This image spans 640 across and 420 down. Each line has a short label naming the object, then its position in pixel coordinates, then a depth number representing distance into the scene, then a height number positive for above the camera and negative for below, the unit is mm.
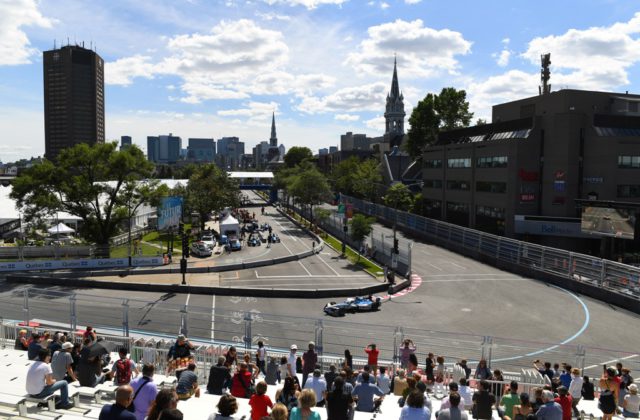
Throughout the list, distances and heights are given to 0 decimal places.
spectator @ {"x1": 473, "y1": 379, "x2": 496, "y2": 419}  10047 -4414
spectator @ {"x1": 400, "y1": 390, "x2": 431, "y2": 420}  7984 -3632
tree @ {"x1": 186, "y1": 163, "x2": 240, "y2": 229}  68875 -2024
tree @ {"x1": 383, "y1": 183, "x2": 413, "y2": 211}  77250 -1932
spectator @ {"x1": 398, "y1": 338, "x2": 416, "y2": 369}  16266 -5456
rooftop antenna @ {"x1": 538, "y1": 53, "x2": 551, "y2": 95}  72000 +17151
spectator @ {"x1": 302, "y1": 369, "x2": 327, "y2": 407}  10539 -4298
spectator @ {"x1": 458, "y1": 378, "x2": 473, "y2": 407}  11586 -4875
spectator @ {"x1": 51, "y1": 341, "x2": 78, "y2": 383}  11469 -4390
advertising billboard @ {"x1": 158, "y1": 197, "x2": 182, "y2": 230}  49528 -3375
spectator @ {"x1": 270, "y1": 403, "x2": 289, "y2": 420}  6480 -3020
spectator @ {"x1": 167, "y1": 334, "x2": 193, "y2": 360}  13461 -4627
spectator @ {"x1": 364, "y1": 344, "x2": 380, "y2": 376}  15188 -5268
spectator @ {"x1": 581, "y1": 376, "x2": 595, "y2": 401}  13625 -5551
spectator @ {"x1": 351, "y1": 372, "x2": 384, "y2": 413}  10633 -4567
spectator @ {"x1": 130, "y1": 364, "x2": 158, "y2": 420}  8523 -3736
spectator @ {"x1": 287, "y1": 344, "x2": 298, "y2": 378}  13954 -5072
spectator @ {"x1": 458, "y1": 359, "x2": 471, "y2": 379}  13828 -5063
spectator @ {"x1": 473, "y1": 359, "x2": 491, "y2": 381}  13773 -5155
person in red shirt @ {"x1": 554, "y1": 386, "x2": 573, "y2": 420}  10070 -4356
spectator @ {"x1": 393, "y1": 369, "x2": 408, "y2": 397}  12508 -5094
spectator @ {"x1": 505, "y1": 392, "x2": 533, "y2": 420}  9297 -4167
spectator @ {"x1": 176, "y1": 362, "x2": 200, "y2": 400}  9922 -4159
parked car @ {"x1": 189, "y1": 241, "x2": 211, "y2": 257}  49750 -7018
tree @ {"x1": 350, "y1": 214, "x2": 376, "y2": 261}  51062 -4505
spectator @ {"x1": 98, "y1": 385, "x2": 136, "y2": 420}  6910 -3239
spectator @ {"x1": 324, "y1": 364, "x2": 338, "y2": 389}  11977 -4668
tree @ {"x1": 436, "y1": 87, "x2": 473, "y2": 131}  87062 +13734
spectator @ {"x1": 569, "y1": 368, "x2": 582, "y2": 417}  13078 -5224
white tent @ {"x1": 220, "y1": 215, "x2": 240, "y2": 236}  59125 -5576
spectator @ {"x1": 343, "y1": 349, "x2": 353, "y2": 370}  13807 -4932
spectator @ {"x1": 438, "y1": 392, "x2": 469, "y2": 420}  8164 -3758
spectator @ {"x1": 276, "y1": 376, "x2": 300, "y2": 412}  9430 -4057
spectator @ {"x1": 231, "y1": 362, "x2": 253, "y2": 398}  10805 -4435
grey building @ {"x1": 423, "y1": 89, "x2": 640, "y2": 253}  48219 +2494
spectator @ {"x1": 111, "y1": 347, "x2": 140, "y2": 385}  11117 -4323
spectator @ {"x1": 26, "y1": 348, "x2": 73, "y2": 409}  9836 -4129
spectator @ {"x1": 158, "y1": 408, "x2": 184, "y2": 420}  6527 -3098
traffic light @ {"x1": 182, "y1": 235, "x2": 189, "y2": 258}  37472 -5012
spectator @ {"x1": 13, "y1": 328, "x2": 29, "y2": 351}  16312 -5469
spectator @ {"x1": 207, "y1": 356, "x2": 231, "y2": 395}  11148 -4485
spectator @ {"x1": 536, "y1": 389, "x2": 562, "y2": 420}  8945 -4032
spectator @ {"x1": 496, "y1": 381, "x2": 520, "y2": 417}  10570 -4565
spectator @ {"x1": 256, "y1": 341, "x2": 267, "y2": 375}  15227 -5428
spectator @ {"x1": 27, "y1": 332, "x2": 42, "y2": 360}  13766 -4752
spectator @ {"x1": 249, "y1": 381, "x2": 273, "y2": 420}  8391 -3754
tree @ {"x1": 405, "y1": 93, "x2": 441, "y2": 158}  87844 +11036
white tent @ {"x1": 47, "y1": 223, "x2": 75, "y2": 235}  43906 -4664
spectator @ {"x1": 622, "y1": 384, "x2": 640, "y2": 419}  12164 -5241
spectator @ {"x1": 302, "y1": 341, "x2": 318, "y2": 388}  13727 -4930
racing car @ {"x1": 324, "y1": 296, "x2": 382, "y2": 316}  29828 -7448
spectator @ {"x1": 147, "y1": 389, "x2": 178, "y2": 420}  6684 -3015
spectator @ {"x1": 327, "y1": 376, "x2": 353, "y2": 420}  8391 -3764
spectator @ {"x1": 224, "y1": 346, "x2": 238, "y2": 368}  13316 -4733
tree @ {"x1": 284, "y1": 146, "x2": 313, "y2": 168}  174125 +9810
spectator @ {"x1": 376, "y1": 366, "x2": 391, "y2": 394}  13023 -5163
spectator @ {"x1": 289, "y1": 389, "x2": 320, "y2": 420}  7418 -3318
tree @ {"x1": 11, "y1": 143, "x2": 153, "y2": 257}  43031 -626
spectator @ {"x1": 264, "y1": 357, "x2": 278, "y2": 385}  13705 -5299
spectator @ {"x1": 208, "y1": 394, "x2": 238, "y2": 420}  7125 -3254
